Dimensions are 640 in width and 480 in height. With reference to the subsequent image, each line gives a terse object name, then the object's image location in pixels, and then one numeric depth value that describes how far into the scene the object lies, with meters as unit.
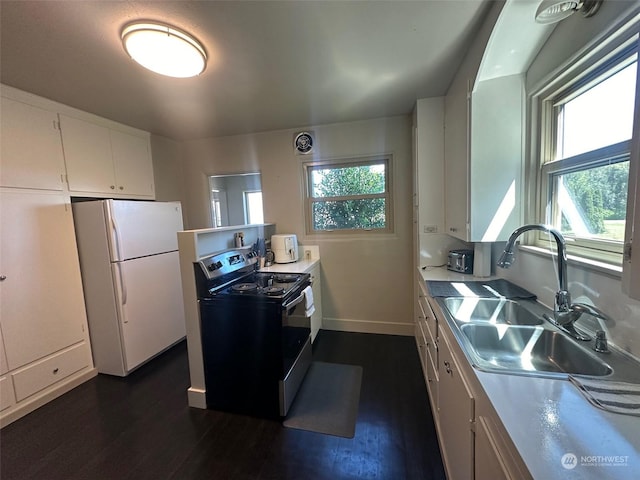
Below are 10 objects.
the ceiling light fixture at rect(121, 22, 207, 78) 1.38
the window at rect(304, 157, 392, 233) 3.04
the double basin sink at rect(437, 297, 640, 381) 0.92
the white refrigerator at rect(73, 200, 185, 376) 2.27
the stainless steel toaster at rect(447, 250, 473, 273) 2.18
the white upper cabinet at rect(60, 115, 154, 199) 2.28
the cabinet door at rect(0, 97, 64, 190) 1.87
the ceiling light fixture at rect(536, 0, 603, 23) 1.08
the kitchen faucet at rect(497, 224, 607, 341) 1.10
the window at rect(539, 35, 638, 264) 1.06
